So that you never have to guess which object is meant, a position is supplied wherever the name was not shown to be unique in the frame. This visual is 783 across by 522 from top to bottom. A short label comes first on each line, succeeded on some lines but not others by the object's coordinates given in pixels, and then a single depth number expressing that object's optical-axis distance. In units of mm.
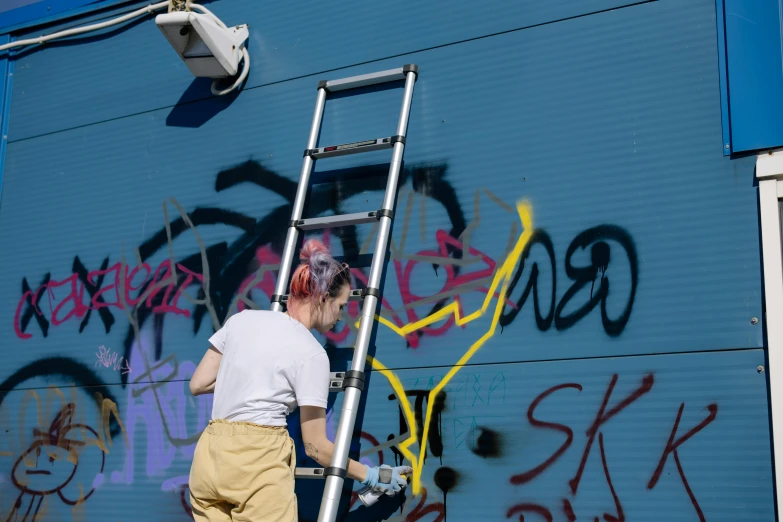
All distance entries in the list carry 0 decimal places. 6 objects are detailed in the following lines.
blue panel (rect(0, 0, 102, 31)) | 4637
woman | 2705
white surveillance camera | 3850
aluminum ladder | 2918
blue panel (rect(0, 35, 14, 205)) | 4652
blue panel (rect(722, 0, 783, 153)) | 3008
